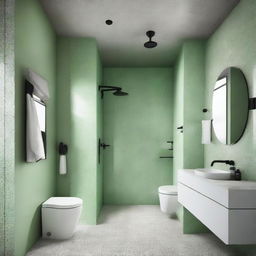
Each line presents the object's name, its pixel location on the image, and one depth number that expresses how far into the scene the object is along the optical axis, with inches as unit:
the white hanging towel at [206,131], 118.0
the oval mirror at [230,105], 91.4
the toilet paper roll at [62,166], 124.6
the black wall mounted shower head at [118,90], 152.8
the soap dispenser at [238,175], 88.6
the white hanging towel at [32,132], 88.6
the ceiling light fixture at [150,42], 120.8
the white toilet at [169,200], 135.9
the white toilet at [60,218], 104.4
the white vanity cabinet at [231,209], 70.4
